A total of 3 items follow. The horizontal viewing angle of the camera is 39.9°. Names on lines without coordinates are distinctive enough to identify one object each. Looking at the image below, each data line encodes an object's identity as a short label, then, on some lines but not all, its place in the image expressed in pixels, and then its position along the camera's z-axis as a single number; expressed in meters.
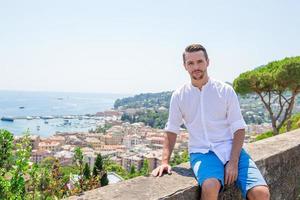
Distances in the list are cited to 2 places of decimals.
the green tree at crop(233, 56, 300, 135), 15.14
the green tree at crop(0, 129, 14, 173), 2.65
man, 2.30
